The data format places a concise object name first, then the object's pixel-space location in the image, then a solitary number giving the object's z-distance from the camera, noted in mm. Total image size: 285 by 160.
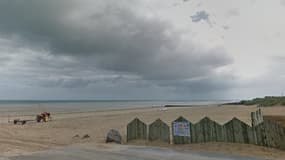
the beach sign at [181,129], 7755
